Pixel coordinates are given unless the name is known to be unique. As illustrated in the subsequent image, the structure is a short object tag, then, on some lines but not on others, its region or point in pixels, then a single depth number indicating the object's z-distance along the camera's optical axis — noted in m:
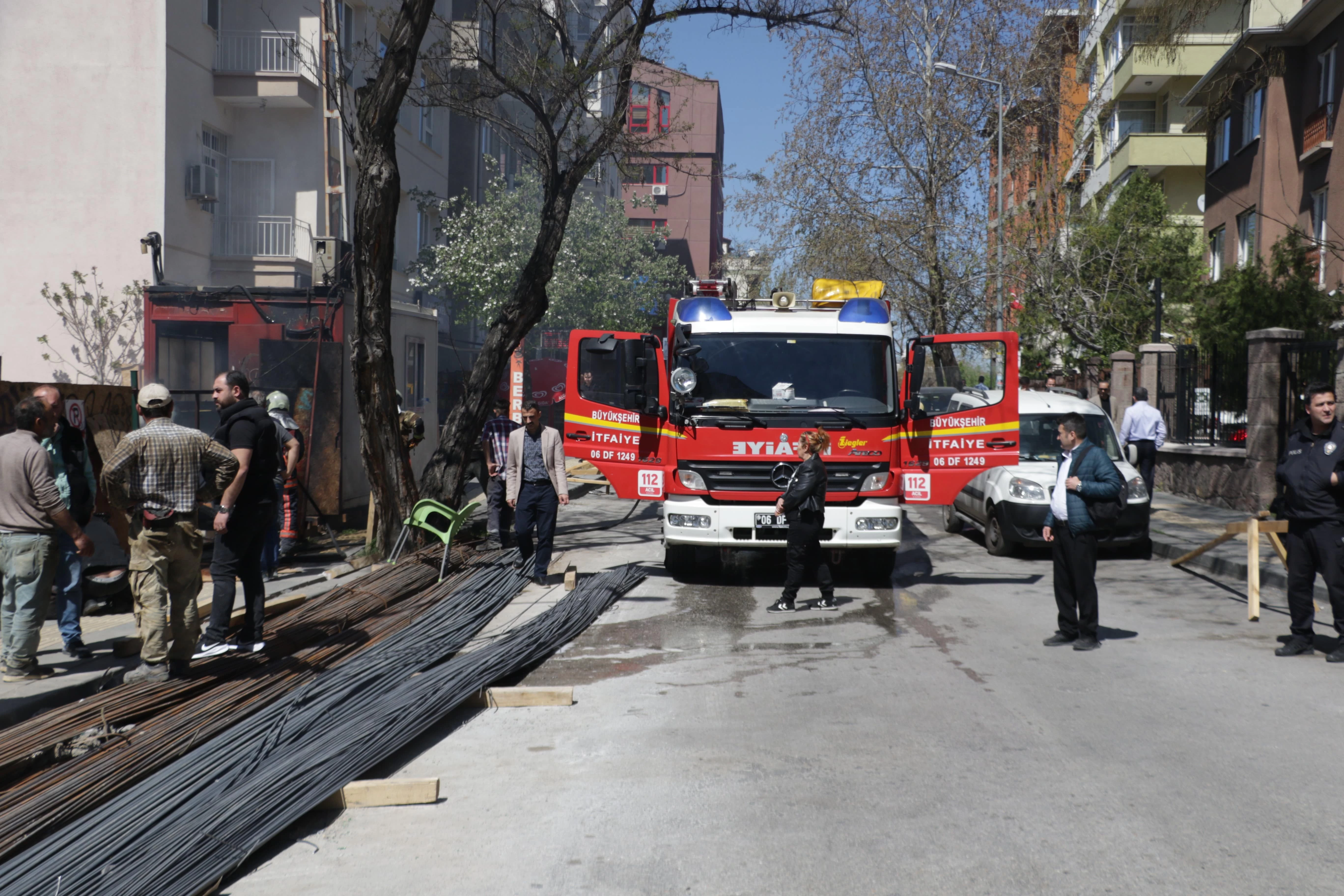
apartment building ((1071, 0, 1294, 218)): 35.97
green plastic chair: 10.78
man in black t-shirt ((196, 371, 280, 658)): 7.24
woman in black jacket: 9.63
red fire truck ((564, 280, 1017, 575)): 10.59
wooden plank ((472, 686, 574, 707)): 6.46
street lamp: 26.06
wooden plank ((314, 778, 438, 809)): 4.75
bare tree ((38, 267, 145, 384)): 20.73
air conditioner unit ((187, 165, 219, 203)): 21.75
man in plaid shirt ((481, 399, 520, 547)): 13.51
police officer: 7.66
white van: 12.91
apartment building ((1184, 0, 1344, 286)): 21.80
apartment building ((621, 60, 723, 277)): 88.56
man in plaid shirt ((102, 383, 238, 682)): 6.46
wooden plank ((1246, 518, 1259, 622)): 9.13
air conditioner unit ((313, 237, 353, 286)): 14.57
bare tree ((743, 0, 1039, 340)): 27.84
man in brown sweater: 6.70
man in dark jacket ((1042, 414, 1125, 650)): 8.04
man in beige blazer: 10.88
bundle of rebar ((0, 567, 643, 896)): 3.98
